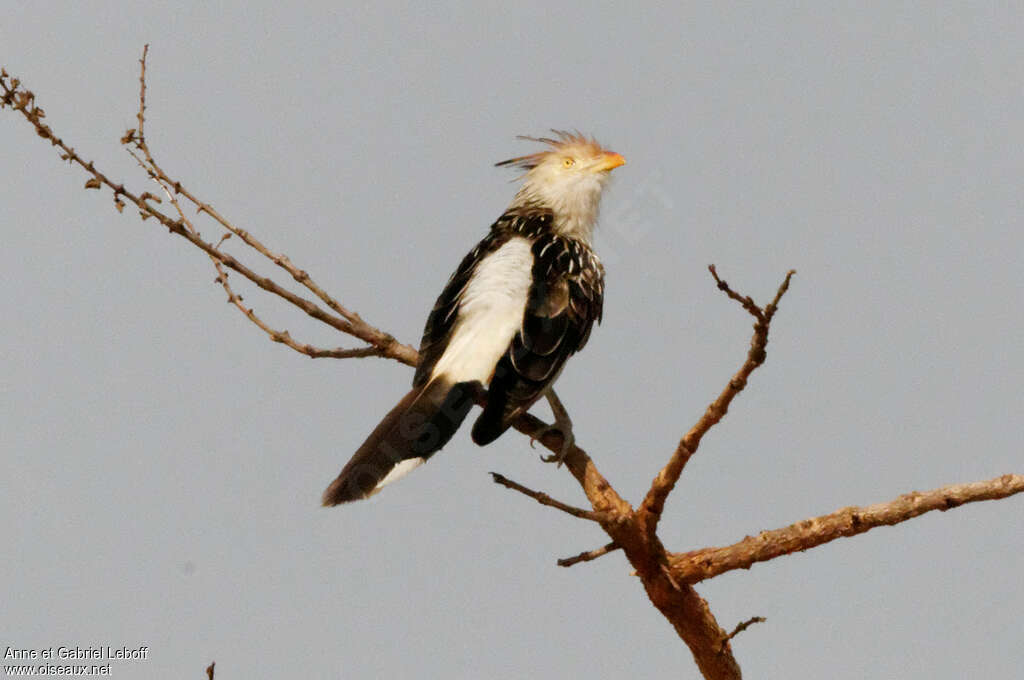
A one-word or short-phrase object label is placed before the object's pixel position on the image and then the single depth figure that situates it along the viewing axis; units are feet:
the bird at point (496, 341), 28.04
